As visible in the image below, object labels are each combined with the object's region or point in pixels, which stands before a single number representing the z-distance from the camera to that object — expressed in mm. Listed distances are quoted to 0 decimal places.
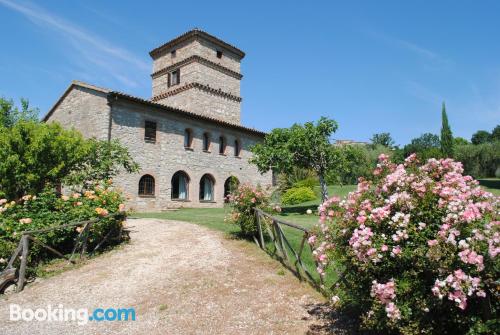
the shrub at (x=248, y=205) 9789
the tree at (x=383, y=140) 71938
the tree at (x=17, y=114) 29231
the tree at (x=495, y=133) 64000
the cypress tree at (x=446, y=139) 41281
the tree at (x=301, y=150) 19000
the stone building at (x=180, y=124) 20078
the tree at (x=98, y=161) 14352
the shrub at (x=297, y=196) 27312
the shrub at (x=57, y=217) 9211
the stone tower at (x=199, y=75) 27906
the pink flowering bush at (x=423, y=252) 3406
